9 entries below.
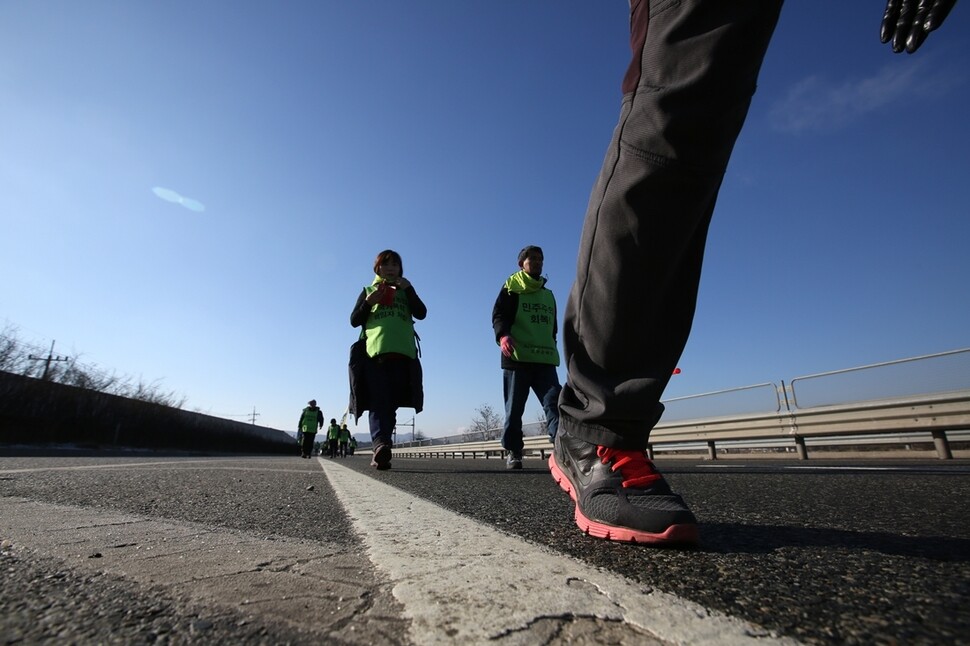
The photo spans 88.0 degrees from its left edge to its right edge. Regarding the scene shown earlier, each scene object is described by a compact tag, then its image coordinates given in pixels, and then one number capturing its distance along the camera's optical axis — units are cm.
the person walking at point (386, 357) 491
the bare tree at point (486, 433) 2461
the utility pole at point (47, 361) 2188
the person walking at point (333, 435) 2627
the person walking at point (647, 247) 123
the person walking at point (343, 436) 2872
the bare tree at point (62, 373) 1972
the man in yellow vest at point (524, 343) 530
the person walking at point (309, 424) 1850
